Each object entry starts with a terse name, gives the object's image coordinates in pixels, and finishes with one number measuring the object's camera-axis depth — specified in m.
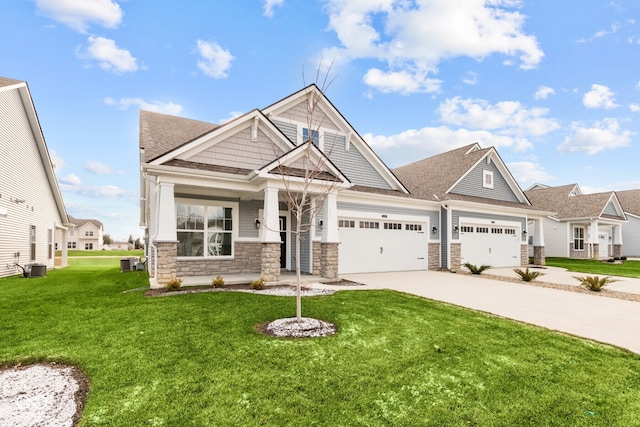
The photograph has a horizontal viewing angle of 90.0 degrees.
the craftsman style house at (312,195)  9.81
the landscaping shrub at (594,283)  9.49
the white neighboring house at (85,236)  57.84
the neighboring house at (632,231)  29.27
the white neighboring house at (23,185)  12.50
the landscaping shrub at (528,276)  11.22
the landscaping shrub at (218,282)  8.83
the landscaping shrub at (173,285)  8.27
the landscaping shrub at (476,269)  13.13
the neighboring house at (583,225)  24.02
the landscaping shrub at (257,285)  8.71
